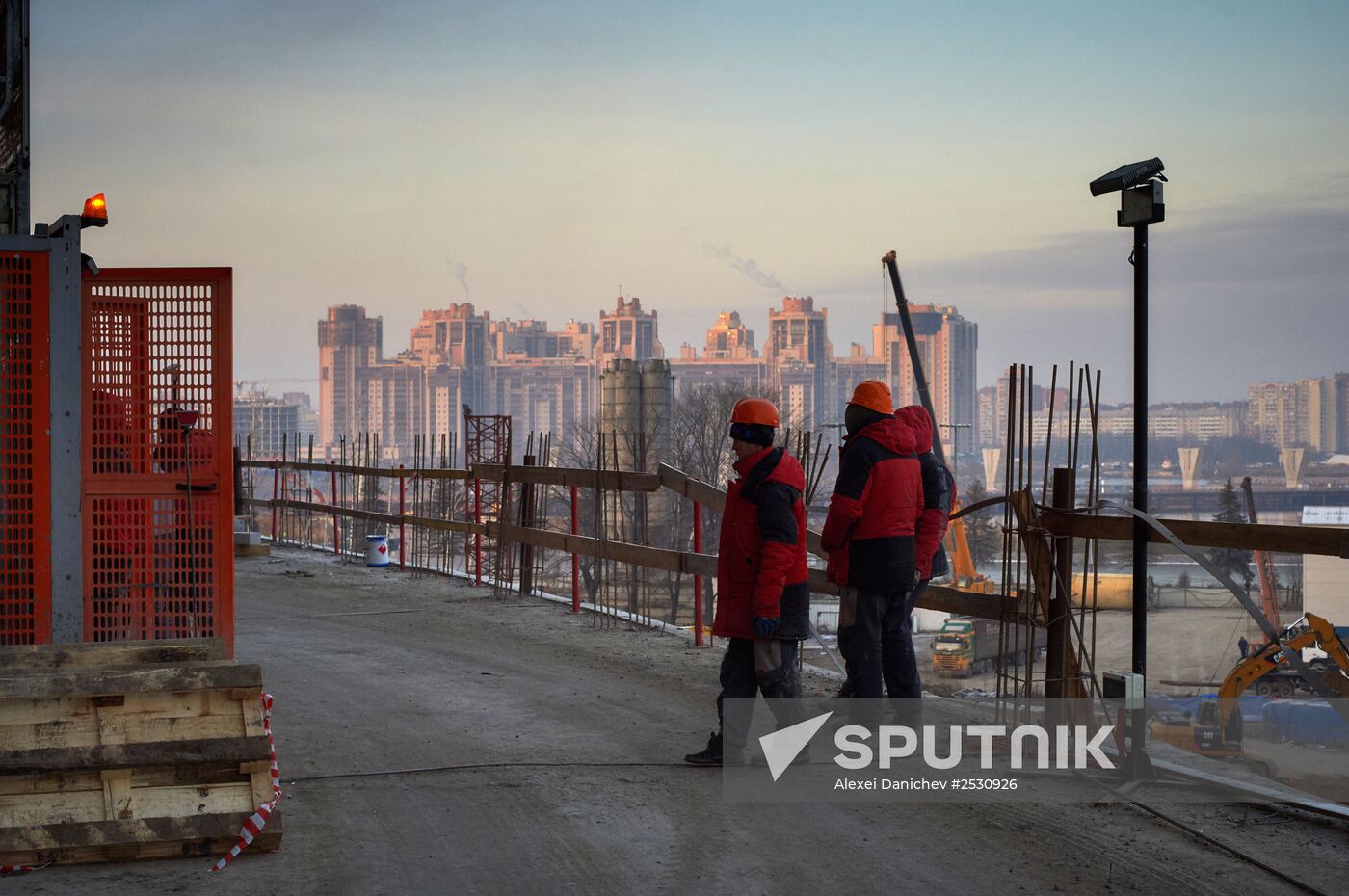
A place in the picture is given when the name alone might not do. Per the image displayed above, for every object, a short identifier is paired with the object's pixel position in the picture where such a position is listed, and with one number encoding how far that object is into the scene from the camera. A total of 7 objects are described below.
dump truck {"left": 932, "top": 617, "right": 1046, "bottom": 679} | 47.44
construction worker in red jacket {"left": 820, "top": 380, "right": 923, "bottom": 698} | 6.73
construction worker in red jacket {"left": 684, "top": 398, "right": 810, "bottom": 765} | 6.29
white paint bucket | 17.88
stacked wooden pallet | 4.99
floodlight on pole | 6.21
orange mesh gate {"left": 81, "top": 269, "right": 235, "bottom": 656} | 6.52
